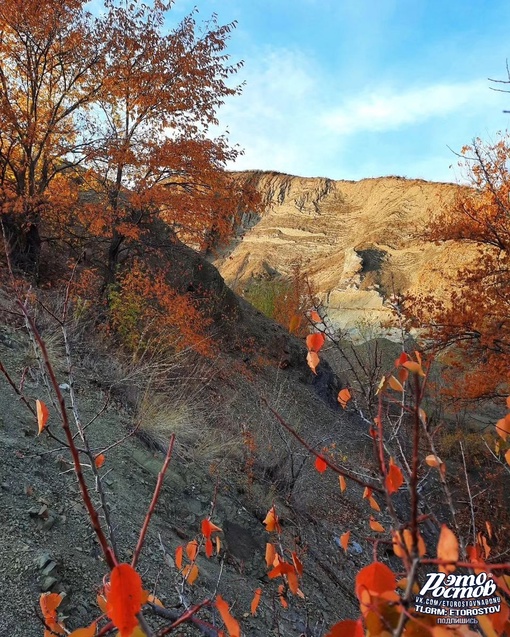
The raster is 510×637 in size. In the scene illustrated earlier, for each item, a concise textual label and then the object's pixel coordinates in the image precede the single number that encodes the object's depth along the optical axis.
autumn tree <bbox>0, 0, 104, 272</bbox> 8.06
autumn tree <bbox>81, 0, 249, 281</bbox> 8.71
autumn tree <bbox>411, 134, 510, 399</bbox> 8.62
